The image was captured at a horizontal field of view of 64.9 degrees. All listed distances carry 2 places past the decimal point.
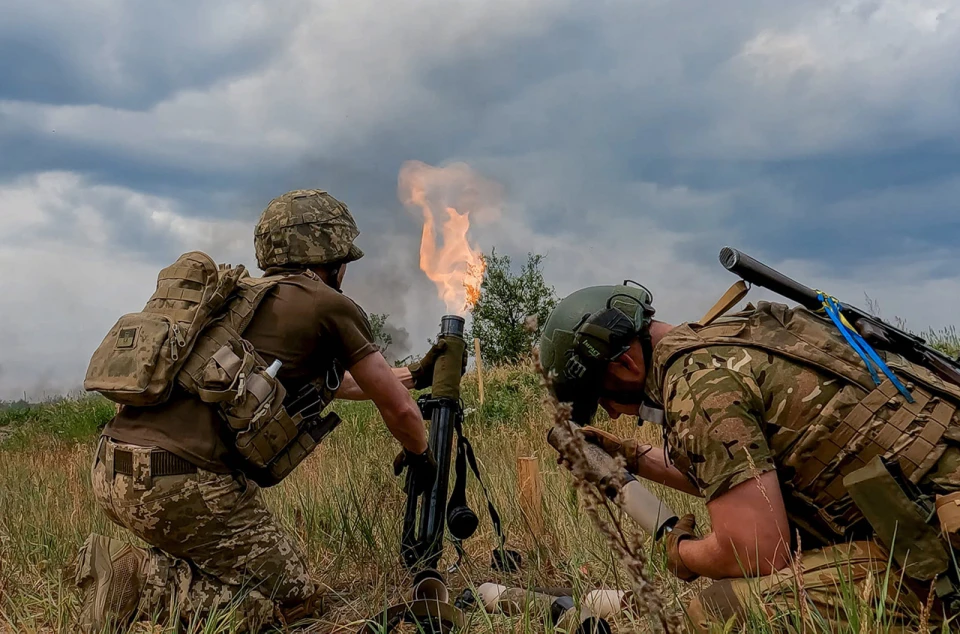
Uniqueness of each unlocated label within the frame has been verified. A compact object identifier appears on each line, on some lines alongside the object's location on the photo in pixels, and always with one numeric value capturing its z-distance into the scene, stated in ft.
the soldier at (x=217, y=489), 11.55
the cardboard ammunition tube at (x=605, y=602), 9.29
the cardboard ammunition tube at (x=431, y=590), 10.61
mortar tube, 13.35
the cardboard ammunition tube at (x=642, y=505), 9.50
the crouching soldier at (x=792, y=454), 7.66
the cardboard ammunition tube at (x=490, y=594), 10.93
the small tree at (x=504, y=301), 107.65
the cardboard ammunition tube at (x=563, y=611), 8.18
